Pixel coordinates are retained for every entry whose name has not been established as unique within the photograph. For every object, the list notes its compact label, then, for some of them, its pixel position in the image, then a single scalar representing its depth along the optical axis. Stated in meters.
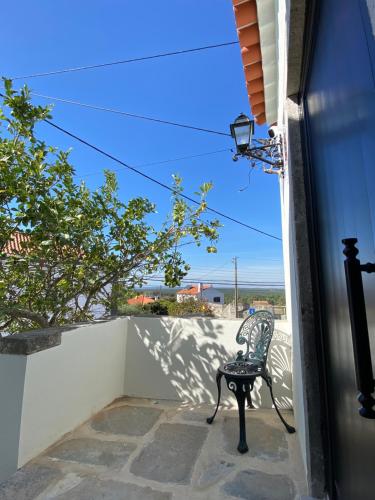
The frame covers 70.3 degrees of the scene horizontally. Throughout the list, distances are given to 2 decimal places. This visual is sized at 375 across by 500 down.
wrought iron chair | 2.08
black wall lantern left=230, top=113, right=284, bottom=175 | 2.79
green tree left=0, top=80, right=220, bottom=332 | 2.41
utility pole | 23.81
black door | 0.65
